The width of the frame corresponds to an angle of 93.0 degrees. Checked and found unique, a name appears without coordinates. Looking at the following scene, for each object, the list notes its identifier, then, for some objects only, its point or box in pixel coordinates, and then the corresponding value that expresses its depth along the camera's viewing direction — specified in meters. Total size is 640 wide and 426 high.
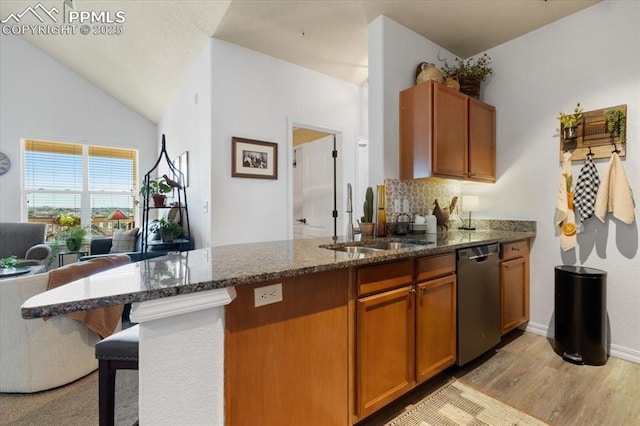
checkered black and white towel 2.47
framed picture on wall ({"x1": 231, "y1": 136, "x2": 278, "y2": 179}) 3.10
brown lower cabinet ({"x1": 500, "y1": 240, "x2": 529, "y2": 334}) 2.51
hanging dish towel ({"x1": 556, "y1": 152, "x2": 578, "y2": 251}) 2.56
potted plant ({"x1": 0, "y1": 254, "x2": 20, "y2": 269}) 2.93
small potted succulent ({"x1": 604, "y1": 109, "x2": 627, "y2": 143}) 2.36
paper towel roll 2.80
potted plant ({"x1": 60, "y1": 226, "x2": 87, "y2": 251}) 4.60
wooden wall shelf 2.41
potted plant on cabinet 2.96
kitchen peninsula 0.97
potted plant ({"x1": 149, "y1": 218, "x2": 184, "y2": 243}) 3.44
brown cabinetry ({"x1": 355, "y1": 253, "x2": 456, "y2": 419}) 1.55
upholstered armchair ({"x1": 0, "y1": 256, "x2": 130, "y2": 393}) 1.89
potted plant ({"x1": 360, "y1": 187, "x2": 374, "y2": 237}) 2.46
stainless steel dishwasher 2.11
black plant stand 3.32
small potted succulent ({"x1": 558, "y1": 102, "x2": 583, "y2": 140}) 2.57
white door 4.00
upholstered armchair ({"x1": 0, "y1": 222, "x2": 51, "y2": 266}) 4.04
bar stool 1.29
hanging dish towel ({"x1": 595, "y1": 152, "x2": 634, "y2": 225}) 2.30
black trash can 2.25
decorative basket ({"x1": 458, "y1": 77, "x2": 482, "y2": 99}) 2.96
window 5.17
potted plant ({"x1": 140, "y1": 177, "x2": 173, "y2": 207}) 3.48
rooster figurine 3.02
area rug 1.67
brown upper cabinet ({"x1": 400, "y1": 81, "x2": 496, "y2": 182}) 2.55
